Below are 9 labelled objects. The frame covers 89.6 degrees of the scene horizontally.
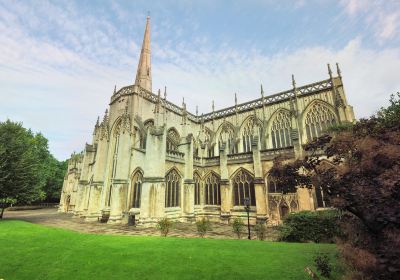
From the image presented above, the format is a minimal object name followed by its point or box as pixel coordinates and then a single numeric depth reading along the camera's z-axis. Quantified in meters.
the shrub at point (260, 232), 11.18
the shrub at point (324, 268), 4.93
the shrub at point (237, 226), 11.91
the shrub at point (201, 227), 11.88
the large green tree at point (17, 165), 18.09
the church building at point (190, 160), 17.94
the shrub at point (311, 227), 10.50
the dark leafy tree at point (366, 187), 3.69
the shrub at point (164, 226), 12.14
